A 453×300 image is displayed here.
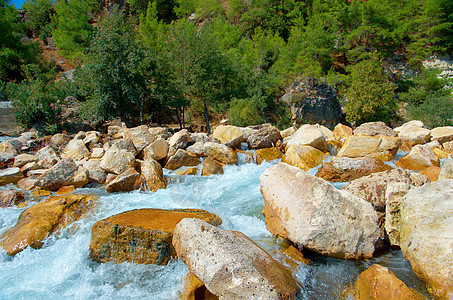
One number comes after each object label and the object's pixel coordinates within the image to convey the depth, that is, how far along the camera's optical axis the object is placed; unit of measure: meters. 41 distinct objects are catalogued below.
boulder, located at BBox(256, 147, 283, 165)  11.31
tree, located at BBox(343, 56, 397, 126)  16.92
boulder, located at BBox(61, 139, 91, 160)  9.91
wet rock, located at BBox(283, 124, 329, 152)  10.76
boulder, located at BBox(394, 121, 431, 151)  11.23
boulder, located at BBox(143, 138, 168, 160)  9.60
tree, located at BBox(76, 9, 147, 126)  14.76
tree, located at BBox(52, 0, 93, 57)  31.75
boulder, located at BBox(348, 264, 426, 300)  2.96
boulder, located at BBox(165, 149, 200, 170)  9.89
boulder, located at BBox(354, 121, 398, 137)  11.70
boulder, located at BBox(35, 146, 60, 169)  8.86
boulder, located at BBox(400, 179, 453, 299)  3.08
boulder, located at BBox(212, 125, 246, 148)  11.41
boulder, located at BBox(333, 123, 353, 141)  12.73
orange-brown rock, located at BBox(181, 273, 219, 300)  3.08
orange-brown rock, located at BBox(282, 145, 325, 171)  9.55
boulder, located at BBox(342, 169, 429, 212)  4.64
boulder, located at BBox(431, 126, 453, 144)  11.55
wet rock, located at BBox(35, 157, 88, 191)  7.30
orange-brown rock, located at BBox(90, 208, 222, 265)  3.85
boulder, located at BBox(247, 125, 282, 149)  12.10
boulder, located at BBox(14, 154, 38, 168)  8.78
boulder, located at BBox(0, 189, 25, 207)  6.36
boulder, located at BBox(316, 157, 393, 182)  7.48
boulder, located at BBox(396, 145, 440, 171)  8.57
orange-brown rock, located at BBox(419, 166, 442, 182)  6.43
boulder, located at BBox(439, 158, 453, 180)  4.83
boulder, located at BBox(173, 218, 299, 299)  2.70
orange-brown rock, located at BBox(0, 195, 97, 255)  4.45
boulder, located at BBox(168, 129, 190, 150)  10.54
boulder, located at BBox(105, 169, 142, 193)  7.32
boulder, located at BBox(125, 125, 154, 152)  9.94
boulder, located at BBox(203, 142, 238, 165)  10.48
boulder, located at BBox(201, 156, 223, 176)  9.75
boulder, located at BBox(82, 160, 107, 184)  8.13
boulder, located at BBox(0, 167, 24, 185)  7.86
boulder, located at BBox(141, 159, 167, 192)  7.73
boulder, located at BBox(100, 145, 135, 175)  8.27
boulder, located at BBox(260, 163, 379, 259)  3.78
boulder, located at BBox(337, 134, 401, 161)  9.34
